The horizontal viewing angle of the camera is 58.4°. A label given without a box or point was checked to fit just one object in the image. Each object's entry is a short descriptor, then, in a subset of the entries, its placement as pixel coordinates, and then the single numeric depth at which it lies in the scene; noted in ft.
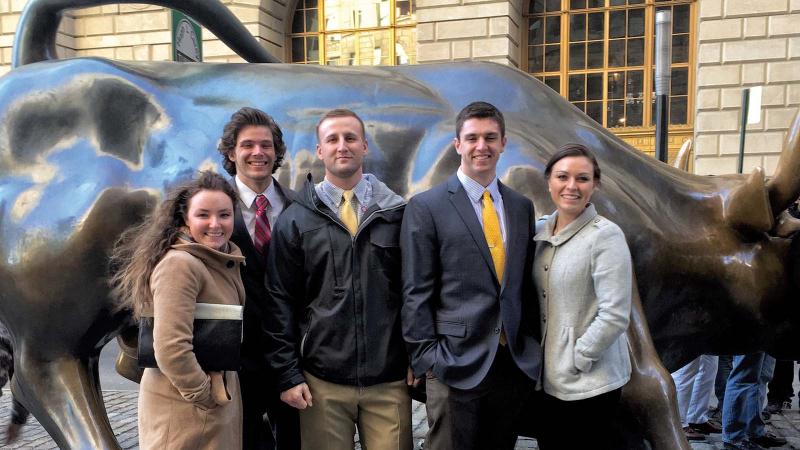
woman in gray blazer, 7.82
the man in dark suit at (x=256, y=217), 9.16
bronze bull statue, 10.13
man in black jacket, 8.54
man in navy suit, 8.14
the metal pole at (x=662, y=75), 24.54
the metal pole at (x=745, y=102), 23.97
